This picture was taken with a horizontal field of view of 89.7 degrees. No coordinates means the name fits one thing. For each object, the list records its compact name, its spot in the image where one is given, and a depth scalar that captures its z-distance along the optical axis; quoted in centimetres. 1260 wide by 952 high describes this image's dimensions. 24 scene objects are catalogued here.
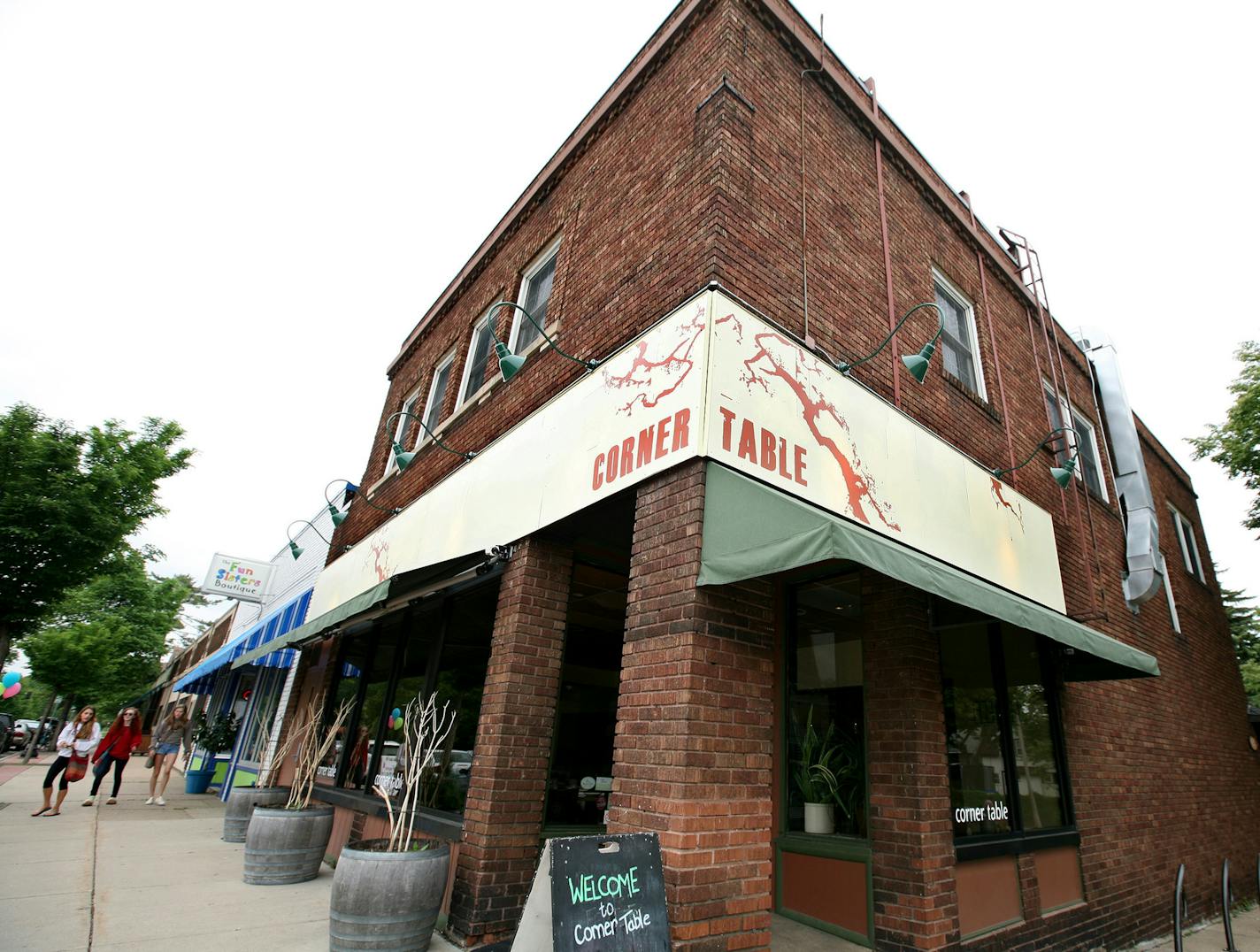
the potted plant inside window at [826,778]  477
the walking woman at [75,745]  893
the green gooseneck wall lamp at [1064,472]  691
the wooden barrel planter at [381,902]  371
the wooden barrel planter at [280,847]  546
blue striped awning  1145
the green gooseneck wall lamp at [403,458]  757
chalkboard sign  259
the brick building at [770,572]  365
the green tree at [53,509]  1296
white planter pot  479
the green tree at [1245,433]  1386
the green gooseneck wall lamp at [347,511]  1003
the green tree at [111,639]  2742
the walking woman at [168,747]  1086
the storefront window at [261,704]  1247
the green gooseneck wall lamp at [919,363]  490
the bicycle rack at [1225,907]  649
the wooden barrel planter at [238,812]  747
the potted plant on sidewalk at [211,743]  1352
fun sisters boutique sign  1812
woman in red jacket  1029
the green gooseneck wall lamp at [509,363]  525
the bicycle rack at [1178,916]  563
